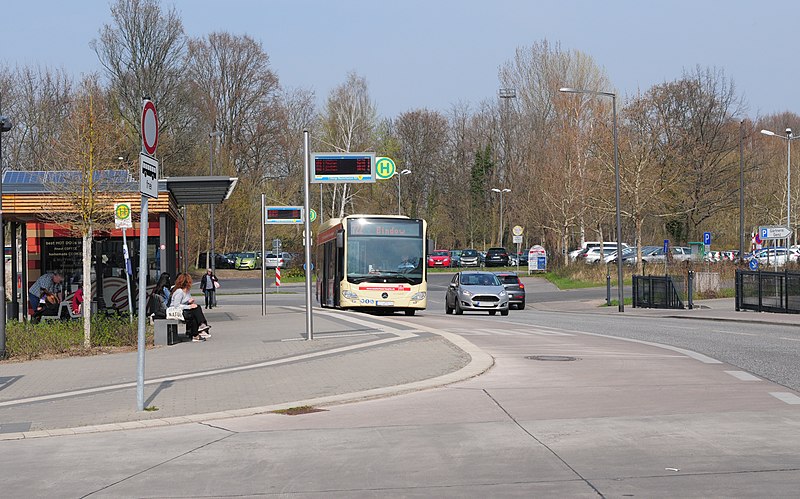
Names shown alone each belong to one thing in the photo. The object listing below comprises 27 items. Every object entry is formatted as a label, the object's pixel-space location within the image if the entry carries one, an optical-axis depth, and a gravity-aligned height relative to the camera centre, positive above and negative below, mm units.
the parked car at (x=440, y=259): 80688 -57
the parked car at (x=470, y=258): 78250 +18
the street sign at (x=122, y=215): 20656 +926
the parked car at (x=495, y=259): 77375 -64
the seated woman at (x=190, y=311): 19172 -1014
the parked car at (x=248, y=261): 76875 -176
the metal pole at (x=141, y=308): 10242 -518
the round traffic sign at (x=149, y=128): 10422 +1408
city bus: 29625 -136
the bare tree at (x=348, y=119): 75875 +10844
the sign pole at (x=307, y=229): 17797 +548
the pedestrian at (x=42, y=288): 24922 -727
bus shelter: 23234 +487
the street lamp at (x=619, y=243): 37719 +589
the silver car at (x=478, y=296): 34312 -1323
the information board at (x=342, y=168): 19114 +1788
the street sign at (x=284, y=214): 30859 +1410
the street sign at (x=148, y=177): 10281 +870
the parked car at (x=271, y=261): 76619 -180
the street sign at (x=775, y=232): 38219 +994
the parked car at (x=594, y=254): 64275 +270
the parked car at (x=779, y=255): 58047 +157
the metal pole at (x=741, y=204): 53978 +2916
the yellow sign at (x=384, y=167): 25516 +2465
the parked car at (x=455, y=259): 81438 -61
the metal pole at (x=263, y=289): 30269 -935
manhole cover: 15438 -1570
